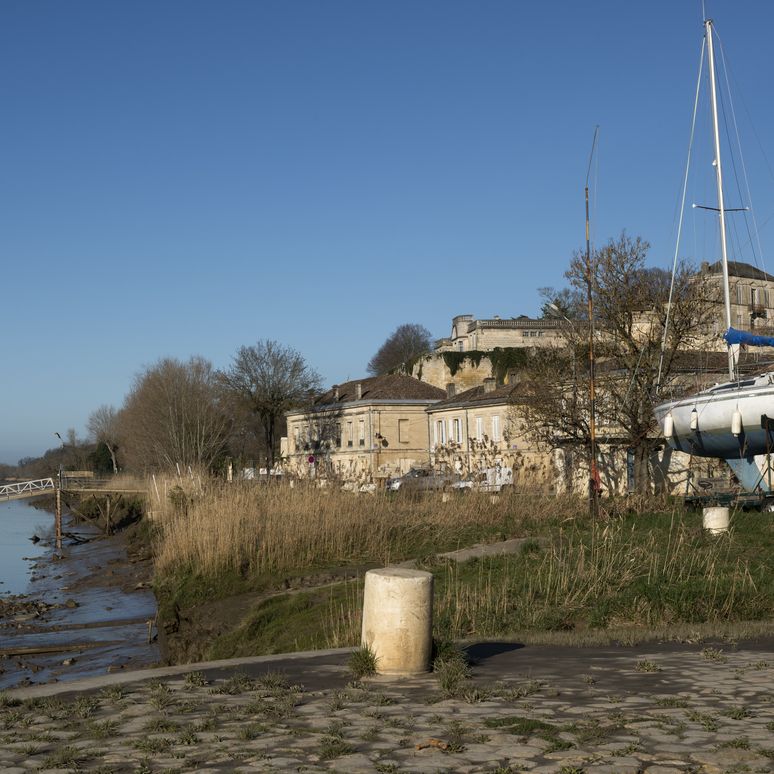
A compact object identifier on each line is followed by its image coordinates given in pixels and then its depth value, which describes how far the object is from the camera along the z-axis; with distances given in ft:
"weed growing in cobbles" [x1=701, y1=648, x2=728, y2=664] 27.81
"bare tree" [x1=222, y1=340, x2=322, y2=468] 231.09
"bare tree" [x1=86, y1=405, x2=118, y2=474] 311.78
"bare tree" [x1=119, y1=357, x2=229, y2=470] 201.16
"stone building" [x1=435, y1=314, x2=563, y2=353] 278.67
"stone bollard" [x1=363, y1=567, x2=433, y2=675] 25.95
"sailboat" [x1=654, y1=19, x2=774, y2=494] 78.54
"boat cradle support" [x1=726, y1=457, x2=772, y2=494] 84.89
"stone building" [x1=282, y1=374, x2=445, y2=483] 204.85
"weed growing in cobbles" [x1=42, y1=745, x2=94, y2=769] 18.03
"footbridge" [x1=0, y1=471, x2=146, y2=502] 188.96
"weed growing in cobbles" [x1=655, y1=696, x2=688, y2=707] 21.86
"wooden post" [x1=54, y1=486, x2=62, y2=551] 164.04
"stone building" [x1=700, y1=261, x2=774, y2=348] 267.20
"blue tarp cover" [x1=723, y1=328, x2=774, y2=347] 91.49
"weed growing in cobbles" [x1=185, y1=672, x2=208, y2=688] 25.26
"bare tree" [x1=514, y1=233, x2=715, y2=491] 108.17
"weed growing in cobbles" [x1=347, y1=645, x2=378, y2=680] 26.09
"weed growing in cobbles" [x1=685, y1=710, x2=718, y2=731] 19.81
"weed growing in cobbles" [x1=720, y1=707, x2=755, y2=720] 20.62
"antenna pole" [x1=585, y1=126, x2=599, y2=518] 67.00
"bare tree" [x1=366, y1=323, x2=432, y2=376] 353.10
